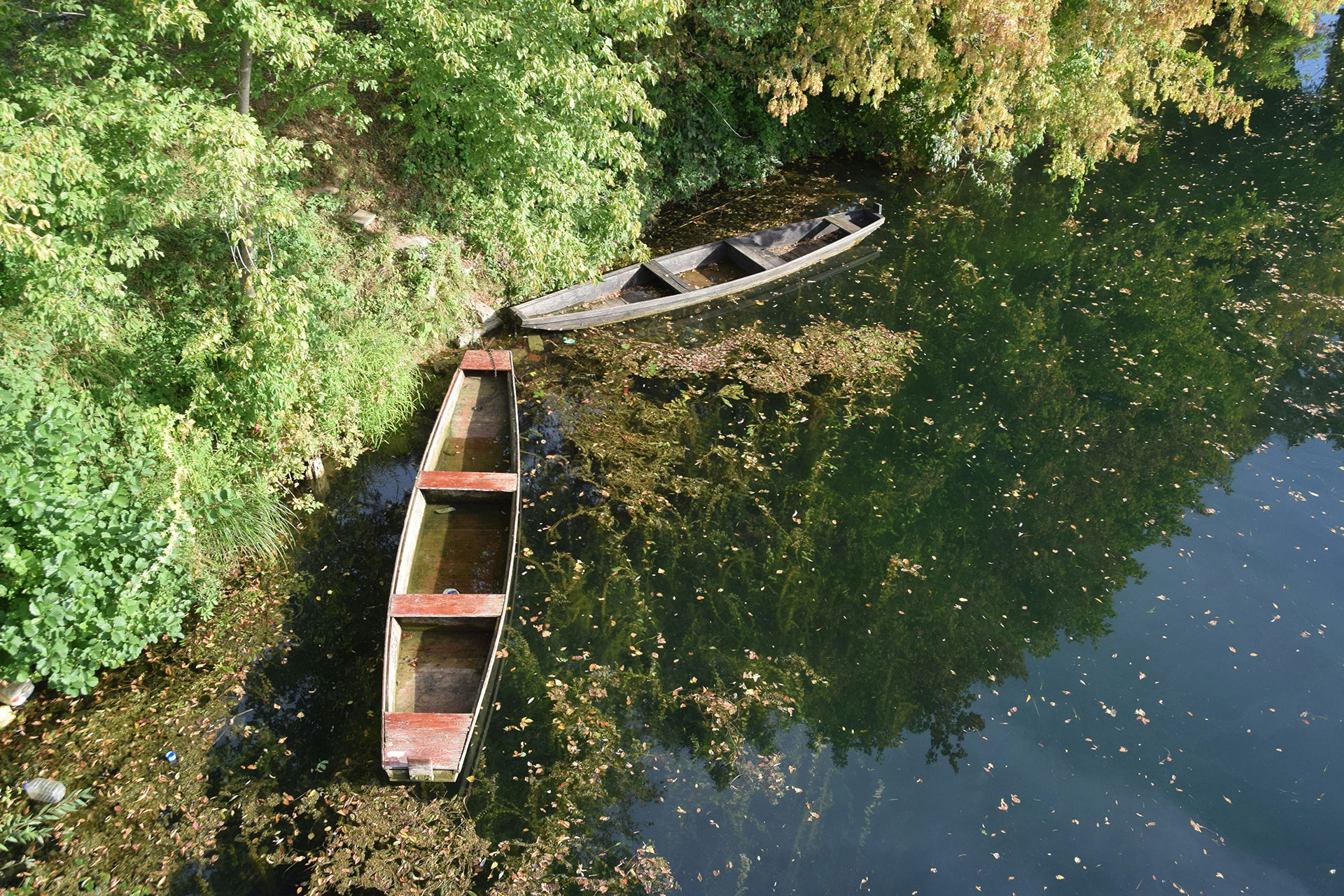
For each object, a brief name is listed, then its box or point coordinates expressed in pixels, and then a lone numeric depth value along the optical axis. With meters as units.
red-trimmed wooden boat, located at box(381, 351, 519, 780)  6.19
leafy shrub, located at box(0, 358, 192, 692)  5.97
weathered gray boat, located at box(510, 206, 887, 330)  11.91
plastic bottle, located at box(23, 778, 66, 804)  5.89
